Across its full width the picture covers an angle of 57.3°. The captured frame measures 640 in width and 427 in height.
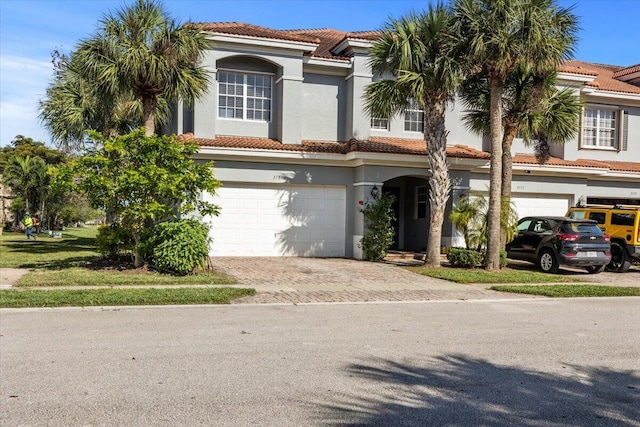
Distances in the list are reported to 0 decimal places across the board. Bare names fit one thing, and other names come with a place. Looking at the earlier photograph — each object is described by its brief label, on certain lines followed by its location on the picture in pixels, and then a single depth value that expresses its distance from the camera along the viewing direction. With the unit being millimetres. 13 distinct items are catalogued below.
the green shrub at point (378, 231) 18875
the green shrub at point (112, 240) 14562
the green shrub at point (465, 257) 16953
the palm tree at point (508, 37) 14969
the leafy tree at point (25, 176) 31891
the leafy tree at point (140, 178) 13414
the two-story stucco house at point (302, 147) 19203
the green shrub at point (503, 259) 17094
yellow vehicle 17750
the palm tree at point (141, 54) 15062
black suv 16422
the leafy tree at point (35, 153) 40594
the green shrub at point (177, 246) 13562
